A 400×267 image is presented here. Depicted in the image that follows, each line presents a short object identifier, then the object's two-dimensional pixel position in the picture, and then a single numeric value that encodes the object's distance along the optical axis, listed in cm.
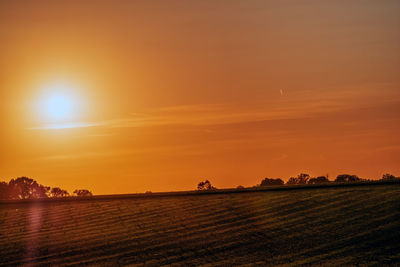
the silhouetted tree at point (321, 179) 15027
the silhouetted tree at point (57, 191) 18091
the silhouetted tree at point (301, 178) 17212
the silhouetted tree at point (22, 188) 16300
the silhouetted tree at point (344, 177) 13175
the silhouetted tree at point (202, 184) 16145
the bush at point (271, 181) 15762
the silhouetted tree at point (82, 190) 17540
